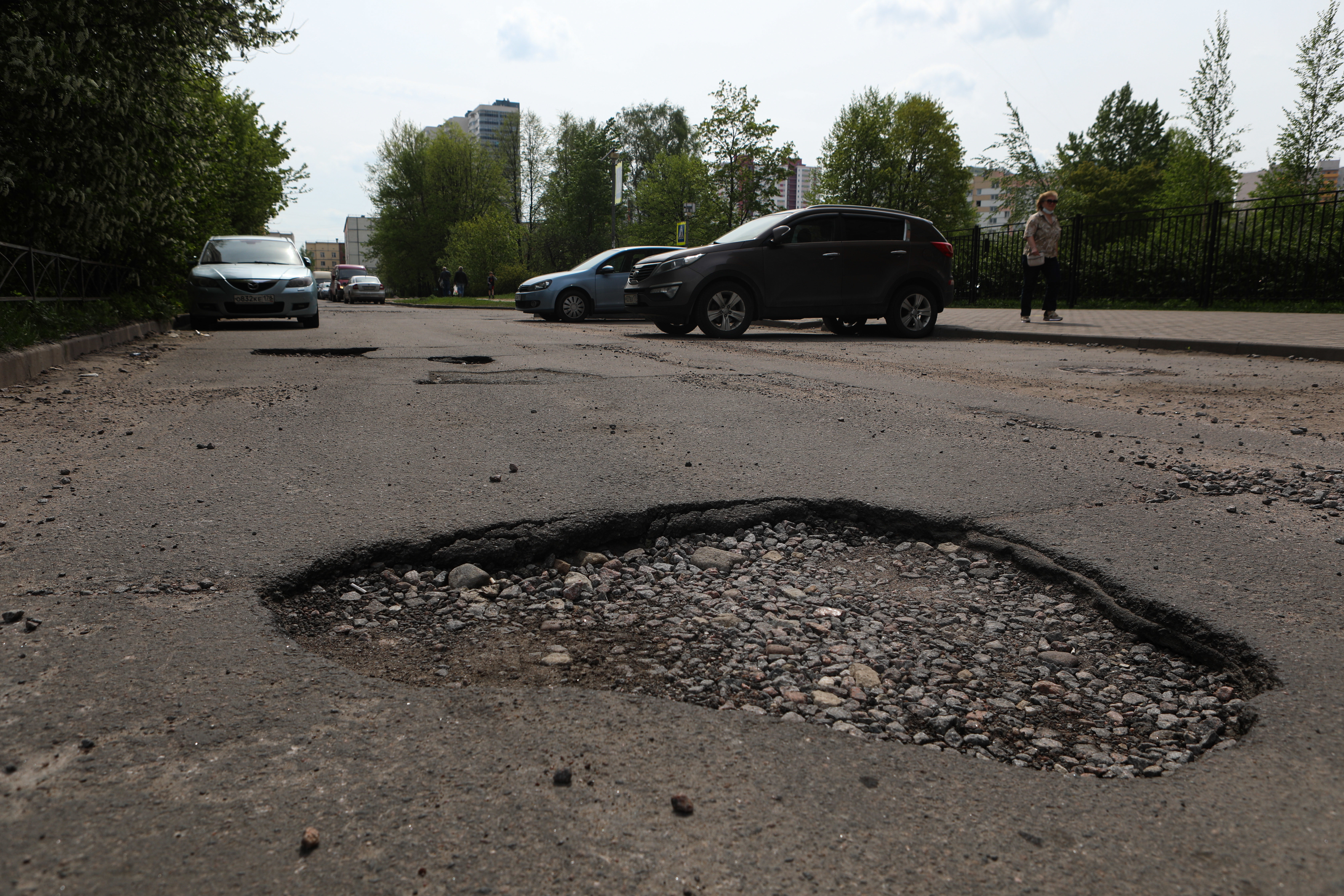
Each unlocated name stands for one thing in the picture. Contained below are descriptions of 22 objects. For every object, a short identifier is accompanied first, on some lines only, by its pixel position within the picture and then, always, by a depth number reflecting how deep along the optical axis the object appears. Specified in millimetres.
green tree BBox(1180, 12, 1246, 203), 24719
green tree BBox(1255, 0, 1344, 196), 21672
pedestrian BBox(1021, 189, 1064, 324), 13664
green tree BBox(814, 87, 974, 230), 44938
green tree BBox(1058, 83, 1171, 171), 63938
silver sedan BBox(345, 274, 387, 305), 43812
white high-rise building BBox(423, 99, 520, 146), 148250
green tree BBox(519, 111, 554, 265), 70250
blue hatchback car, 19156
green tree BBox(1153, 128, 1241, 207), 27594
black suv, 12320
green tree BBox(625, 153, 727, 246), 50469
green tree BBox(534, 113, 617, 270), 68938
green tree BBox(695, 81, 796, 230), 30516
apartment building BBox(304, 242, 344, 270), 184000
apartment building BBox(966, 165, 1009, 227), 46031
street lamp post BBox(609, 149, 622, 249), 28688
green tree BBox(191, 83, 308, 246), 16625
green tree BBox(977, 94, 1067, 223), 36938
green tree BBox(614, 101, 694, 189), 72438
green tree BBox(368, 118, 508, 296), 63875
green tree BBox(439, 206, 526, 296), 58188
